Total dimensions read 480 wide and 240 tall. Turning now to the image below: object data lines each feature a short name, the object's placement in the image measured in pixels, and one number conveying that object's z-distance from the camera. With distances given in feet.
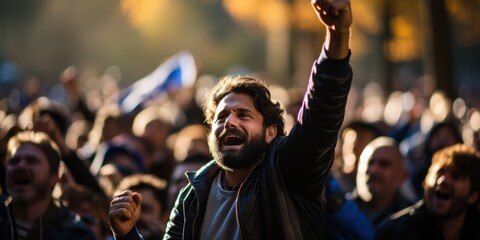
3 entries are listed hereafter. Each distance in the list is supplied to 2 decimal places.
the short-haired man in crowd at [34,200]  37.61
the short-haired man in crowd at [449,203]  40.44
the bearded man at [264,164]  26.32
